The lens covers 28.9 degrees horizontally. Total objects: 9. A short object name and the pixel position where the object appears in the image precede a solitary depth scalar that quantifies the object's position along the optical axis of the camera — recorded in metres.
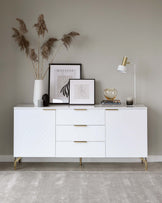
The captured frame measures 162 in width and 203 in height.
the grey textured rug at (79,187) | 2.87
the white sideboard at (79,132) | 3.74
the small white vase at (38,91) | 3.94
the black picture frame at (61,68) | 4.11
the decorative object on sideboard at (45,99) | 3.85
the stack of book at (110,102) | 3.93
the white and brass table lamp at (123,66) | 3.88
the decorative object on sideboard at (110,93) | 4.04
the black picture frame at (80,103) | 4.00
